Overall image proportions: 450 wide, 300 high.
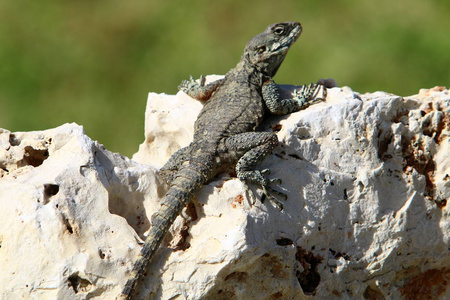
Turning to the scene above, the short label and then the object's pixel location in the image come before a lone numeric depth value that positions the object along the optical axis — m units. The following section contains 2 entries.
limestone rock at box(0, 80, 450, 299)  7.45
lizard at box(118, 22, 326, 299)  7.97
